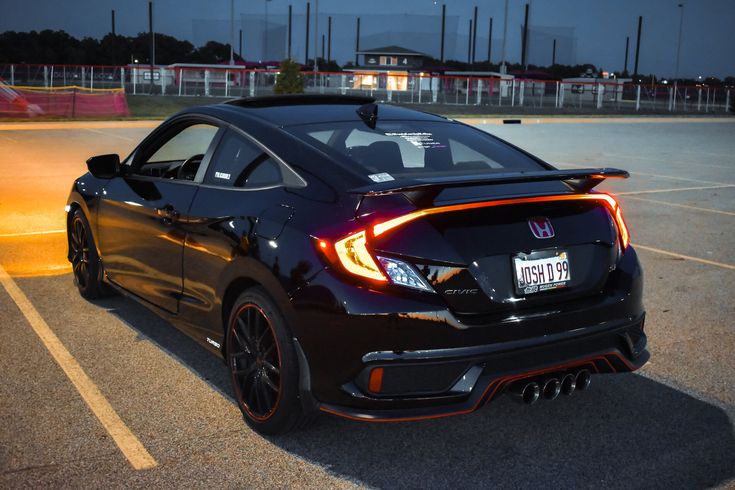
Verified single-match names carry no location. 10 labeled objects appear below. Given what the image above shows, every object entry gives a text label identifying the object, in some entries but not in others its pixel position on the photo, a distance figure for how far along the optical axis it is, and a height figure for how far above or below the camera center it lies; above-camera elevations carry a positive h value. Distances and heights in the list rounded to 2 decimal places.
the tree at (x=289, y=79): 41.31 +0.44
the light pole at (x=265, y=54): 147.86 +5.39
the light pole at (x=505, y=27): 61.90 +4.73
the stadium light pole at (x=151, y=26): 56.34 +3.66
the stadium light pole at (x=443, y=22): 110.81 +8.77
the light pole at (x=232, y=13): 70.36 +5.65
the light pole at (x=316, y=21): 65.75 +4.94
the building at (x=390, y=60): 127.78 +4.90
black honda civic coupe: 3.67 -0.76
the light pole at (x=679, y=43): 81.32 +5.37
